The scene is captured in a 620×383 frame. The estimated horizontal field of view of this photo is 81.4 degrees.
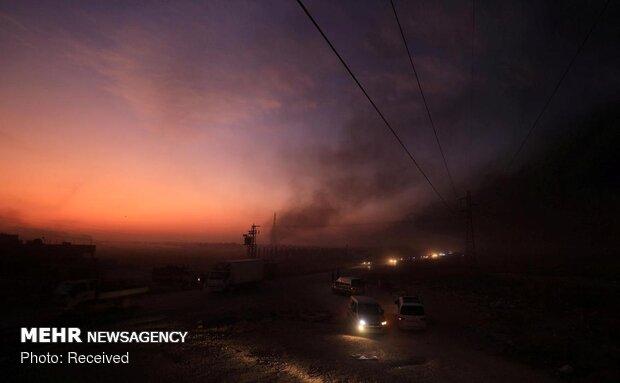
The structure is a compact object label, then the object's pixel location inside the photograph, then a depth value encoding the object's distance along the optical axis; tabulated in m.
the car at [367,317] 21.58
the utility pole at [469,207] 56.03
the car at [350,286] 37.38
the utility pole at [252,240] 59.08
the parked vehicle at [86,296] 23.75
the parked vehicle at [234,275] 37.19
